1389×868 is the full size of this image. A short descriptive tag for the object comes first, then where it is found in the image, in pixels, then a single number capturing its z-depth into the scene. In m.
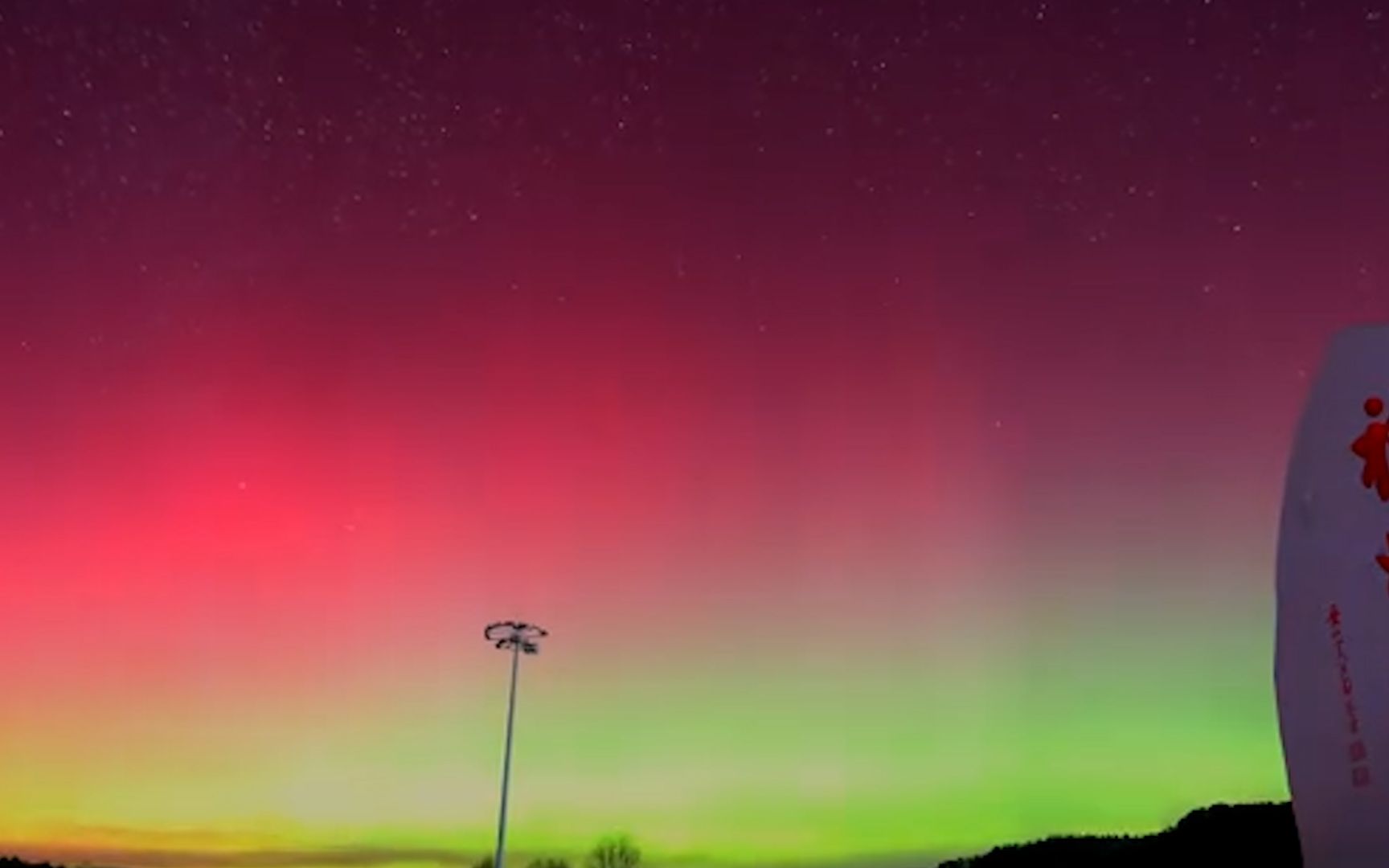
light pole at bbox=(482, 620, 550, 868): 36.88
